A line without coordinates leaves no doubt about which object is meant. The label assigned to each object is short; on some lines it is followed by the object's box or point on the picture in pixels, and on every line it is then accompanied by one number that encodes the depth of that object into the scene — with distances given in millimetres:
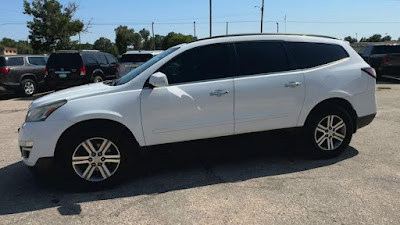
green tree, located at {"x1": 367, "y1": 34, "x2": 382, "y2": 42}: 98738
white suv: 4258
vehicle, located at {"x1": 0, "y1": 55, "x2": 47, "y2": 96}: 13852
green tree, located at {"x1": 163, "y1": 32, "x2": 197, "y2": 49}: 88894
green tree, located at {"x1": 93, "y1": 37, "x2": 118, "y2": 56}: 99106
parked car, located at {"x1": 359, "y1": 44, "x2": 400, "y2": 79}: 17078
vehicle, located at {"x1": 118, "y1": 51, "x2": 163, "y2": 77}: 12900
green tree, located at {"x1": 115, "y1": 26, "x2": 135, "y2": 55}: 101812
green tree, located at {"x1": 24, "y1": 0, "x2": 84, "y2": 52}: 33156
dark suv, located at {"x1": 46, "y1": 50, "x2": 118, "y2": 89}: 13812
